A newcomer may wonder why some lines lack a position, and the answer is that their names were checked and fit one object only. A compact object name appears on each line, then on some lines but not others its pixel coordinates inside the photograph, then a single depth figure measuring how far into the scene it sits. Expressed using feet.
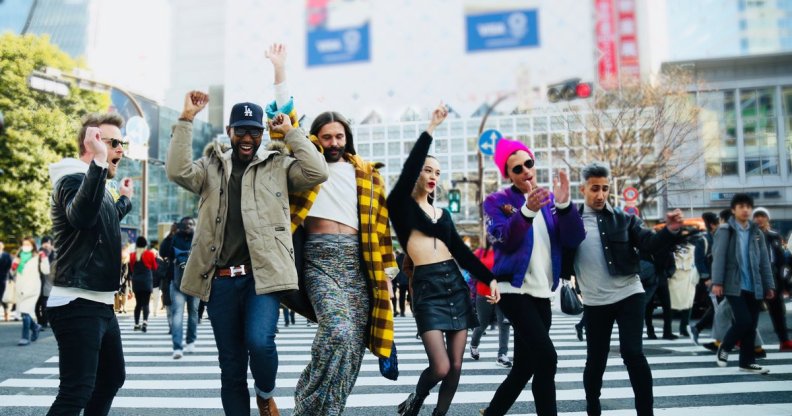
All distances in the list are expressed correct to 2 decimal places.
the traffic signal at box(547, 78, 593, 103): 41.02
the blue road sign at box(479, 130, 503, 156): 45.39
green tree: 63.36
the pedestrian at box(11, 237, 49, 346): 29.19
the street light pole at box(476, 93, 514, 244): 53.50
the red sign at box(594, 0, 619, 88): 142.31
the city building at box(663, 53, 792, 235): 90.85
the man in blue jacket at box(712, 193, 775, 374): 18.26
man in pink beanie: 10.69
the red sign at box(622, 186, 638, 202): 57.47
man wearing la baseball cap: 9.30
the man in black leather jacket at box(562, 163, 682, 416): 11.56
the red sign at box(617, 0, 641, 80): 147.64
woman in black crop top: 11.15
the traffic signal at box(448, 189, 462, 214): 56.85
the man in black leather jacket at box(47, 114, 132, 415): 8.54
